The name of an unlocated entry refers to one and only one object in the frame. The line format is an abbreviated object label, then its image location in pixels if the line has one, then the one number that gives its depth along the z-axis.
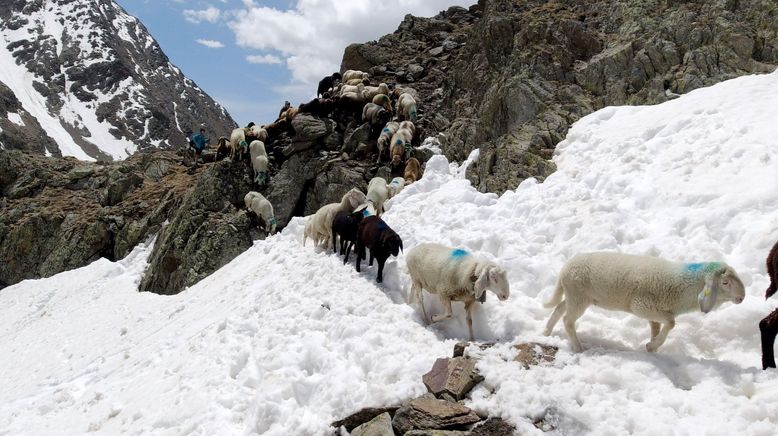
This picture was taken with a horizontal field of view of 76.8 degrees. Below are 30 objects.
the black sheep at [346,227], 11.52
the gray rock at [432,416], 5.39
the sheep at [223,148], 25.70
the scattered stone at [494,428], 5.19
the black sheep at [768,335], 5.27
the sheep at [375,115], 21.11
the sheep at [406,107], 21.50
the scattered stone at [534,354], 6.26
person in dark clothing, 29.25
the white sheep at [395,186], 15.52
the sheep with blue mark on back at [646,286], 5.65
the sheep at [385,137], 19.39
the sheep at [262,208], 19.16
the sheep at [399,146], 18.69
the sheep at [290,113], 22.96
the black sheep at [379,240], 9.96
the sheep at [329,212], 12.91
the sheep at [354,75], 26.42
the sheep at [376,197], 14.04
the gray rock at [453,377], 5.83
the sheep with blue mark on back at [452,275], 7.29
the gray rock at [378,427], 5.67
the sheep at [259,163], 20.88
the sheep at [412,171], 16.99
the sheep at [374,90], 23.01
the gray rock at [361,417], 6.07
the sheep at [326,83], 28.52
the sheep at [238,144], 21.59
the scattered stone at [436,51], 29.13
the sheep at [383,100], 21.89
